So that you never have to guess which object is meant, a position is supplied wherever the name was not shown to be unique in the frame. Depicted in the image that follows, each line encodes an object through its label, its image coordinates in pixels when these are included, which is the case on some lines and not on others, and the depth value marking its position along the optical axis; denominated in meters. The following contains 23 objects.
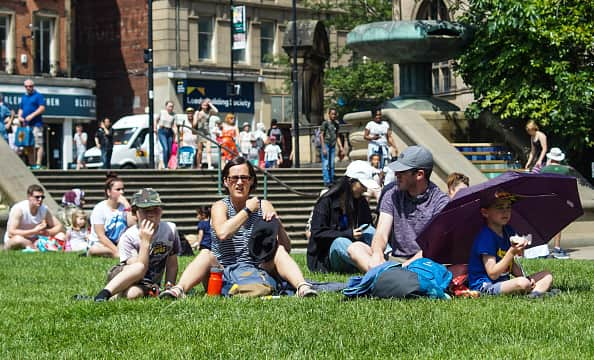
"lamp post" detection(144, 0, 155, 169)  32.98
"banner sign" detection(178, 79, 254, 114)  55.94
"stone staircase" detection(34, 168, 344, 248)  22.92
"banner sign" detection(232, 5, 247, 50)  49.59
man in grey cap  9.88
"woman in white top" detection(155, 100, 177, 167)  27.05
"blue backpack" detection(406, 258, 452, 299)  9.11
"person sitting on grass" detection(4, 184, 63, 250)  18.50
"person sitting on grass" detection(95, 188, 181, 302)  9.66
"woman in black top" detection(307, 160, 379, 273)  12.56
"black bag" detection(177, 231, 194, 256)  17.10
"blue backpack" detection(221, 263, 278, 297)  9.79
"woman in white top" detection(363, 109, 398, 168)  22.05
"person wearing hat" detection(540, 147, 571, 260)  17.20
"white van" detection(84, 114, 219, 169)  38.50
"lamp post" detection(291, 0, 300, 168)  31.66
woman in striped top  9.88
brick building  50.62
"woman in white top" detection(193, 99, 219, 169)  28.53
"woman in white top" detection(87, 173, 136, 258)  16.16
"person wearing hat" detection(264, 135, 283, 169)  32.41
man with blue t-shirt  23.62
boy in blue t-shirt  9.14
